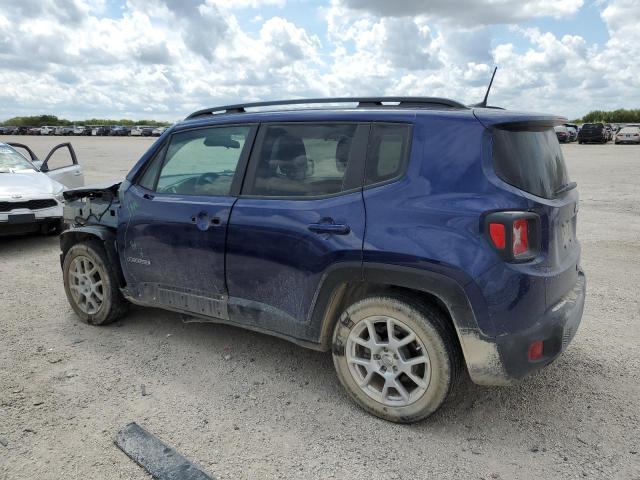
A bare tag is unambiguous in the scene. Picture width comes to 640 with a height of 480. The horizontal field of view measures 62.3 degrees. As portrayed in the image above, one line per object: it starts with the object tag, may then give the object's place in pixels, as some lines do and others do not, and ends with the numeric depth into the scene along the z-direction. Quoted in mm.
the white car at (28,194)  7133
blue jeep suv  2658
